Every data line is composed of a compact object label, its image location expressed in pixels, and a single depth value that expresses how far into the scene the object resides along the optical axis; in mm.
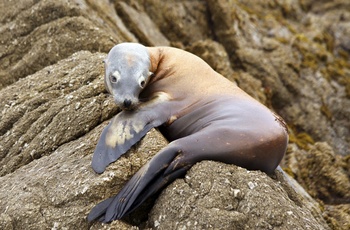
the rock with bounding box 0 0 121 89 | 18297
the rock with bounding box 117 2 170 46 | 22125
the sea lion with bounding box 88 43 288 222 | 12156
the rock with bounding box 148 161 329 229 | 11242
